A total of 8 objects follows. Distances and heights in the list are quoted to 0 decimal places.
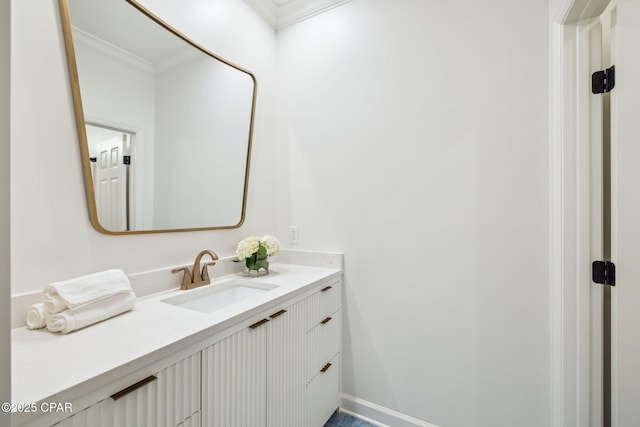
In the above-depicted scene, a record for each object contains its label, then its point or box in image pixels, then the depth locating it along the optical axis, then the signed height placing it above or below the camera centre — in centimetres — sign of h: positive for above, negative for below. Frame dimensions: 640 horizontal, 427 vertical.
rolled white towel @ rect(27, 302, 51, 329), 91 -34
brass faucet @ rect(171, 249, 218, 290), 140 -32
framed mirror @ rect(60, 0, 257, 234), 113 +45
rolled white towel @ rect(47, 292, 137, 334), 89 -34
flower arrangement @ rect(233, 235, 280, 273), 163 -23
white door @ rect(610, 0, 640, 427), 96 -1
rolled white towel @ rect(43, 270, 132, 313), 91 -27
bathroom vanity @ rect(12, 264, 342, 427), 67 -46
